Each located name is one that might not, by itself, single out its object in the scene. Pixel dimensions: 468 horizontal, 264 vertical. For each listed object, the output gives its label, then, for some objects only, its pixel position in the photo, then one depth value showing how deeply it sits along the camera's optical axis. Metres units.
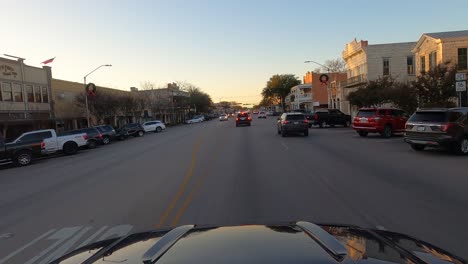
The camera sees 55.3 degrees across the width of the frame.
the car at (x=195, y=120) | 95.11
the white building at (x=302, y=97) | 116.38
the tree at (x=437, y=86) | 27.84
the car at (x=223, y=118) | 89.07
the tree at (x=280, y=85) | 151.88
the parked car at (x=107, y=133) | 39.03
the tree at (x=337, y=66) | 107.28
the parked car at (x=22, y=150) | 24.56
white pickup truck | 26.92
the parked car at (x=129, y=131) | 45.11
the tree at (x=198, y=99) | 129.75
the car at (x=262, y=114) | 95.44
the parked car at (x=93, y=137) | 34.91
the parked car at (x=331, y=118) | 41.99
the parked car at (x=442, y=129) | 16.67
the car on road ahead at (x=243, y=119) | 52.66
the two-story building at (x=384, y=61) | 52.59
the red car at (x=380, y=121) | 27.38
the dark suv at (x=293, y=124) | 30.39
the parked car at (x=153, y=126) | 56.47
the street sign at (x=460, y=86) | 20.92
